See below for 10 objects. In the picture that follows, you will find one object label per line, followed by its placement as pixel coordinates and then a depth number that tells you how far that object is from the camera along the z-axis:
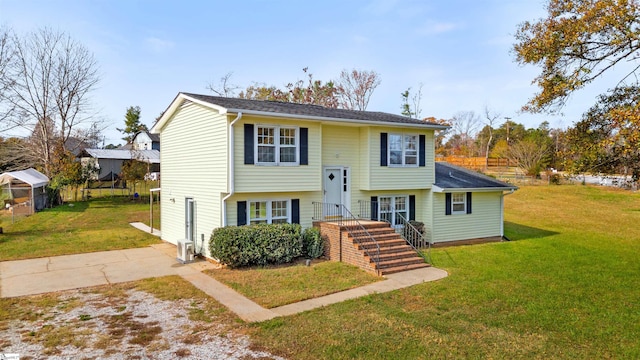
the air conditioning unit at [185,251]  12.62
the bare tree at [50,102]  27.70
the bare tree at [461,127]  64.88
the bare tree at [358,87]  40.72
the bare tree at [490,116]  58.54
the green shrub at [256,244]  11.24
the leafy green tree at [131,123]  67.12
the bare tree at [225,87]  37.97
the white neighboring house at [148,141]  49.24
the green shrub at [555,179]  39.59
